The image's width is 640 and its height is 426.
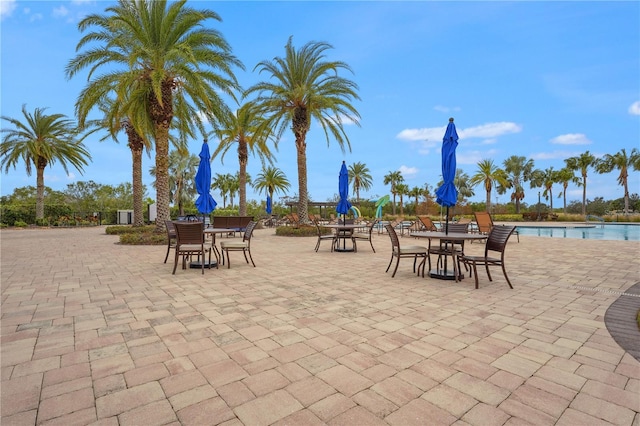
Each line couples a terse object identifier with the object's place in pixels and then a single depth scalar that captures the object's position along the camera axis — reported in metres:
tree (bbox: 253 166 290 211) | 34.50
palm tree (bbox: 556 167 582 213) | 39.77
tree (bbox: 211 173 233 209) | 53.72
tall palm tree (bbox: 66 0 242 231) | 10.69
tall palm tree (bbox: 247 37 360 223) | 14.71
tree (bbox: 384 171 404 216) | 55.09
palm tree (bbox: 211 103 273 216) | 18.19
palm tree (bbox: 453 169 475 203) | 50.28
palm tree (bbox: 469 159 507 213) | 35.38
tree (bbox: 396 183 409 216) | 54.91
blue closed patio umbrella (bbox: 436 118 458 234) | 5.42
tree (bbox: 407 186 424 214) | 56.09
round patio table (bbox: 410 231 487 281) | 4.83
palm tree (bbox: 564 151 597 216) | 39.03
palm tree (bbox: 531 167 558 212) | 41.97
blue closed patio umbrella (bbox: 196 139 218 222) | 7.90
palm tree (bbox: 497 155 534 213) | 44.94
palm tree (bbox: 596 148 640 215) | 35.62
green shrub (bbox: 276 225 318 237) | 14.34
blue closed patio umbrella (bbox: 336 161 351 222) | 10.02
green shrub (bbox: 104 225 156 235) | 15.01
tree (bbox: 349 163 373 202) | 48.03
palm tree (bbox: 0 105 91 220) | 21.91
